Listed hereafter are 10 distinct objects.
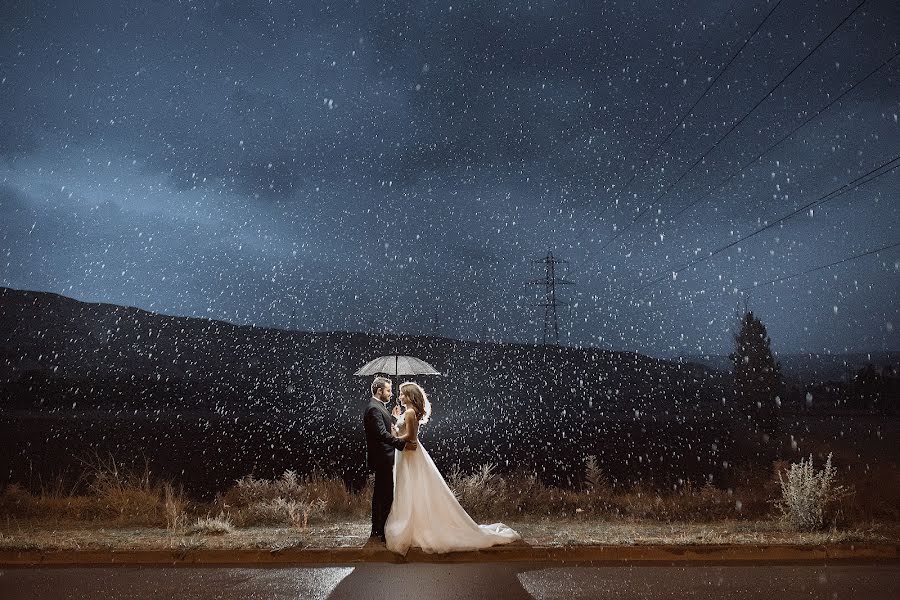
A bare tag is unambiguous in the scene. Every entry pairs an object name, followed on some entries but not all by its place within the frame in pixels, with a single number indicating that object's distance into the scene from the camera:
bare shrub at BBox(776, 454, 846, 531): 9.77
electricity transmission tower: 50.97
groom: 9.16
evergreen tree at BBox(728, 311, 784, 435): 39.62
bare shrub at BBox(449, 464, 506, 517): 12.00
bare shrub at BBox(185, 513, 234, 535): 9.73
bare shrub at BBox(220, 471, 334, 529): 11.12
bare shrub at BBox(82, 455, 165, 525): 11.39
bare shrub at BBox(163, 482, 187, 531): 9.99
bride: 8.53
